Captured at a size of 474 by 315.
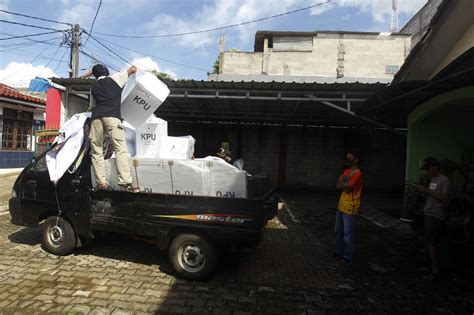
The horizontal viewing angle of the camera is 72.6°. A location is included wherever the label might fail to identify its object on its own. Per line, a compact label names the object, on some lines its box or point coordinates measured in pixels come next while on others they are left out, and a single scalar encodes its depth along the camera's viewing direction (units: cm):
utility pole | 1548
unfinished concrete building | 1967
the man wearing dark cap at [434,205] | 446
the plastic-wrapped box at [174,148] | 462
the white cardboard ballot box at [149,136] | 471
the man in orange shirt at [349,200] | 483
